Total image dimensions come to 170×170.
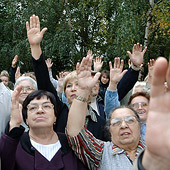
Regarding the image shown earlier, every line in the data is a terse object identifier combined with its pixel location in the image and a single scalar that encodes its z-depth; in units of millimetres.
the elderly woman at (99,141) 2152
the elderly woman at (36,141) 2064
